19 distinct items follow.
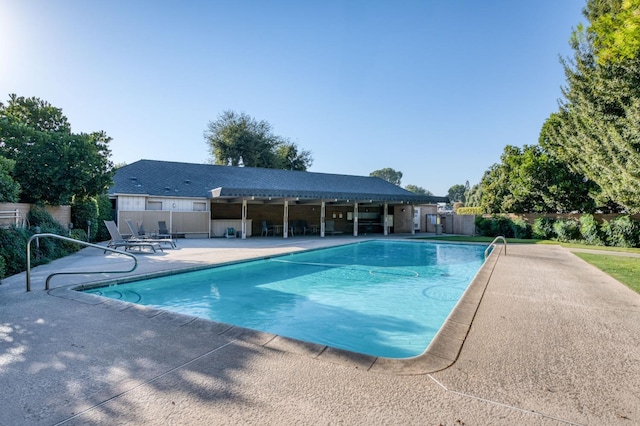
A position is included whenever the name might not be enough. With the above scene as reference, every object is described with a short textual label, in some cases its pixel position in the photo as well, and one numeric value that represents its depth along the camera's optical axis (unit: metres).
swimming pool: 5.34
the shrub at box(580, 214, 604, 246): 16.72
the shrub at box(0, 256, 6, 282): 6.38
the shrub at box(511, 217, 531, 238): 19.89
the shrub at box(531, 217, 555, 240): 18.94
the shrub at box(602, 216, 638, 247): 15.66
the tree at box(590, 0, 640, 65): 8.70
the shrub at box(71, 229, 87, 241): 12.16
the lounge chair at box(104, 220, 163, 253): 11.34
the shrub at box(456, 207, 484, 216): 32.13
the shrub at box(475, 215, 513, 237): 20.86
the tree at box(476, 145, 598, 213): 19.25
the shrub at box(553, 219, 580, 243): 17.84
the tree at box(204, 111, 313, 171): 35.91
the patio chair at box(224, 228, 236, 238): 18.98
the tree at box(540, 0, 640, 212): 10.89
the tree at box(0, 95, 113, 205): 10.61
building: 17.38
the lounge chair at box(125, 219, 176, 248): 12.60
